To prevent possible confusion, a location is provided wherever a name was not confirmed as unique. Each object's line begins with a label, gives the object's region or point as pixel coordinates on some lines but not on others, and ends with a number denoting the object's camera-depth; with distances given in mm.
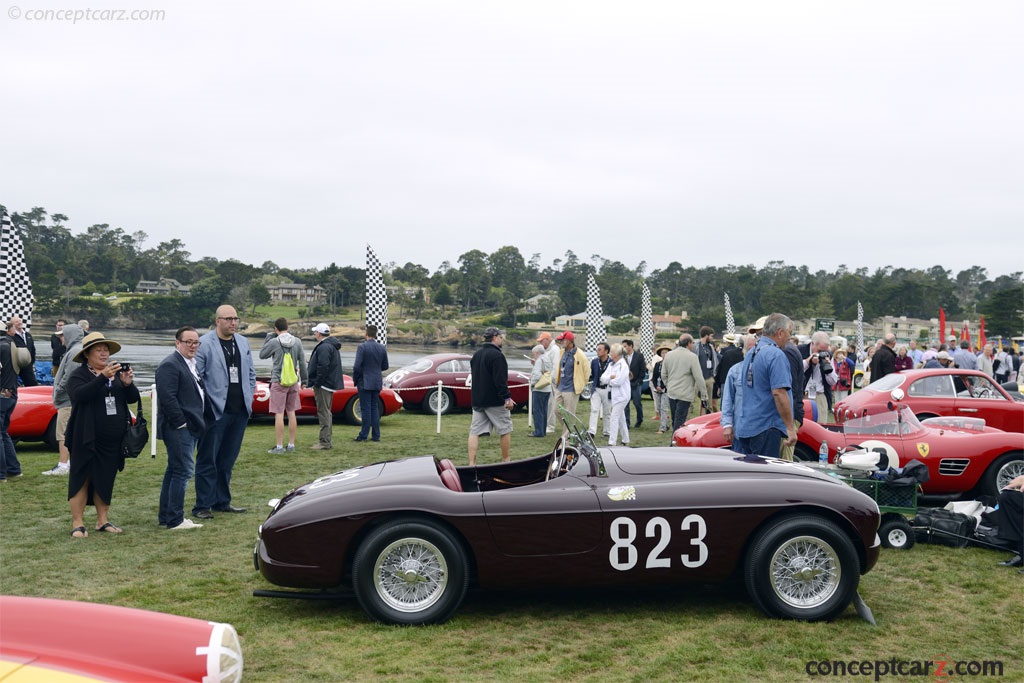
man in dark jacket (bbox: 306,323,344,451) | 11773
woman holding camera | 6648
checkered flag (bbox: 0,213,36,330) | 13953
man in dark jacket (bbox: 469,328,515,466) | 9547
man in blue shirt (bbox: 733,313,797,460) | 6668
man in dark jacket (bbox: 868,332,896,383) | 14727
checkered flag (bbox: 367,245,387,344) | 18594
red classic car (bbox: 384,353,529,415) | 17031
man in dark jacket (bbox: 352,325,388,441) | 12578
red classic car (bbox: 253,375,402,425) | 14391
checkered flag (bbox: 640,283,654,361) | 34250
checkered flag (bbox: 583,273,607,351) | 27375
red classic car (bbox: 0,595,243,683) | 2404
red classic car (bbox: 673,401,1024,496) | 8062
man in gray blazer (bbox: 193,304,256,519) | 7453
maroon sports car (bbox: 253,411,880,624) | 4859
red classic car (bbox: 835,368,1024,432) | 11445
